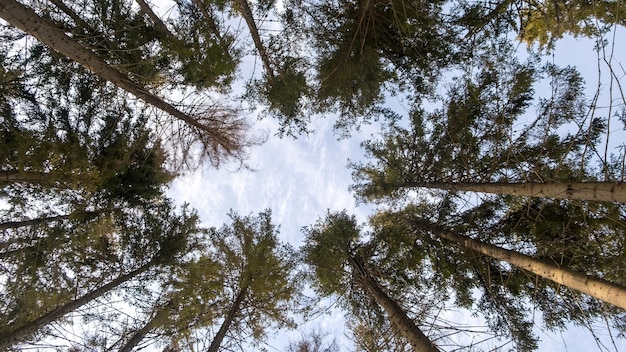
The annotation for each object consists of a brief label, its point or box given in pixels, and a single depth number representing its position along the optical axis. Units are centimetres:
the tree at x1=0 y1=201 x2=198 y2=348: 694
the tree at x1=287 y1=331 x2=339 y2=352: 1343
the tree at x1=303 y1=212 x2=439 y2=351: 918
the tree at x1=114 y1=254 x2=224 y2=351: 887
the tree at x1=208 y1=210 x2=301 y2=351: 932
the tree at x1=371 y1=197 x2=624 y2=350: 711
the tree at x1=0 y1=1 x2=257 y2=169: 446
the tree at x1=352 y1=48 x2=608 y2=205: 690
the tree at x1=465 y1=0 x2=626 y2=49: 764
